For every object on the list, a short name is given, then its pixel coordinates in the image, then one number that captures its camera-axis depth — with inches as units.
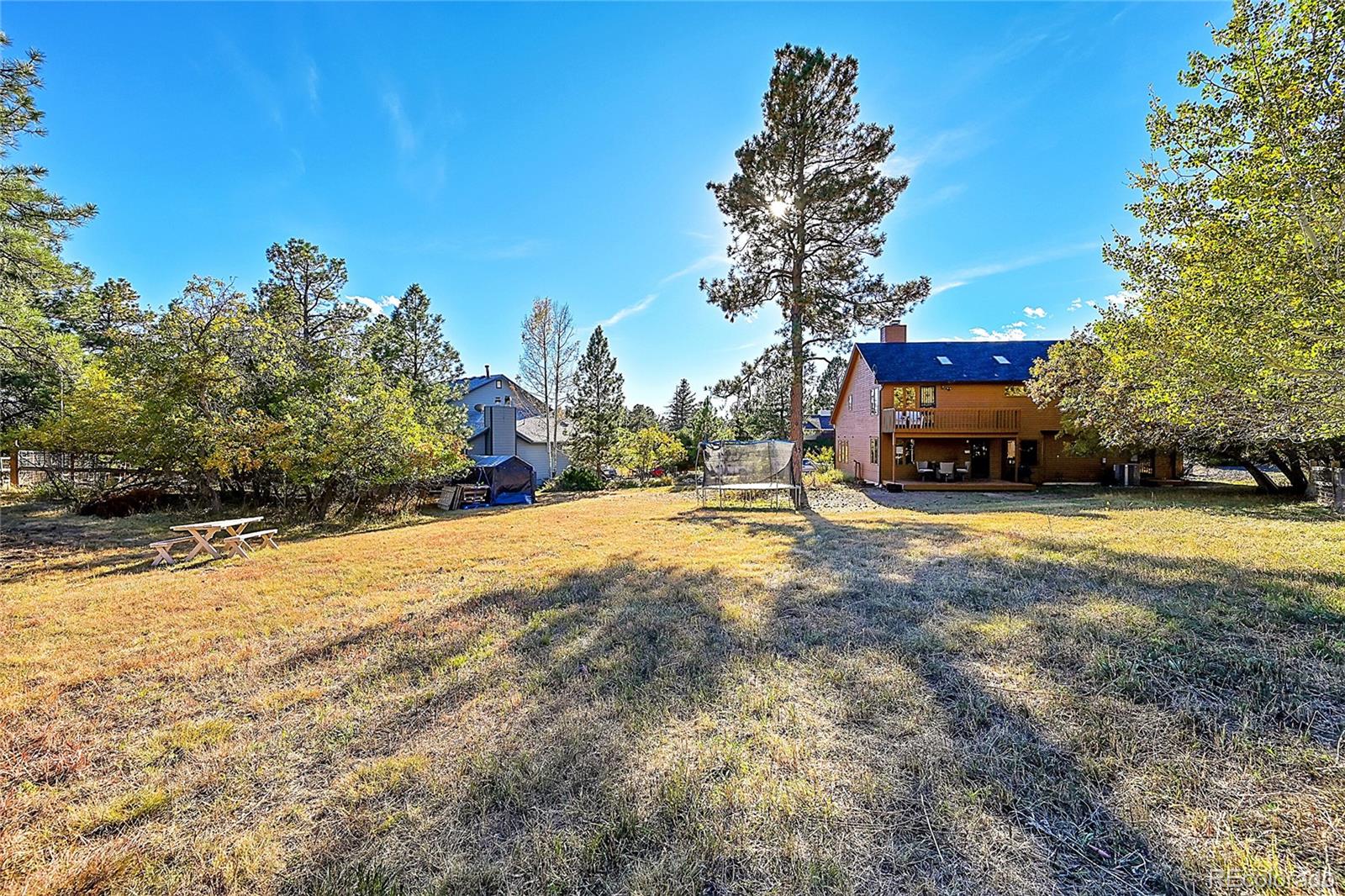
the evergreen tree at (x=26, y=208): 339.9
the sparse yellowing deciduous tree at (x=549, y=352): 946.1
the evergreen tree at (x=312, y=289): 716.0
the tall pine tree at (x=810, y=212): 537.0
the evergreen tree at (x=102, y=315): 405.1
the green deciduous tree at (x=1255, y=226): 193.9
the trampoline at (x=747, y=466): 534.6
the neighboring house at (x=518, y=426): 999.6
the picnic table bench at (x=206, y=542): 280.7
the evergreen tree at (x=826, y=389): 2250.4
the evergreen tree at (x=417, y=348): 844.6
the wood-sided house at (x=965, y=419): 761.0
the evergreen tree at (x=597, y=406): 956.0
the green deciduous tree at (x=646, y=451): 957.2
